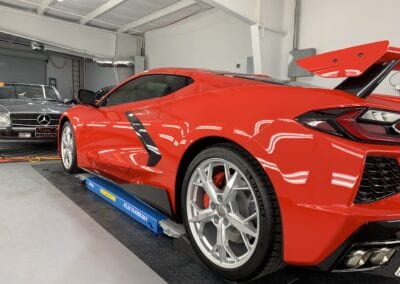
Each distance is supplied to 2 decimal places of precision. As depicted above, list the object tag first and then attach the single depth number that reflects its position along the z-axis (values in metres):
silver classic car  4.57
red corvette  1.15
